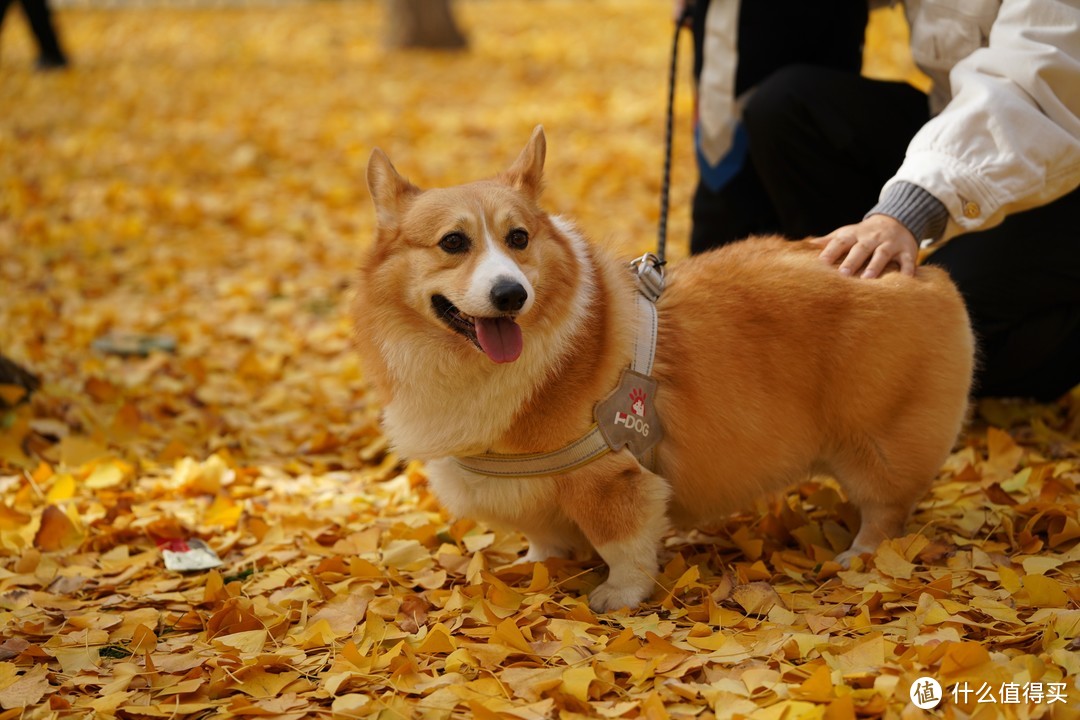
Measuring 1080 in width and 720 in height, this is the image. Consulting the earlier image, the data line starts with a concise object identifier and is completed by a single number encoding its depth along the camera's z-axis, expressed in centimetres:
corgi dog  251
